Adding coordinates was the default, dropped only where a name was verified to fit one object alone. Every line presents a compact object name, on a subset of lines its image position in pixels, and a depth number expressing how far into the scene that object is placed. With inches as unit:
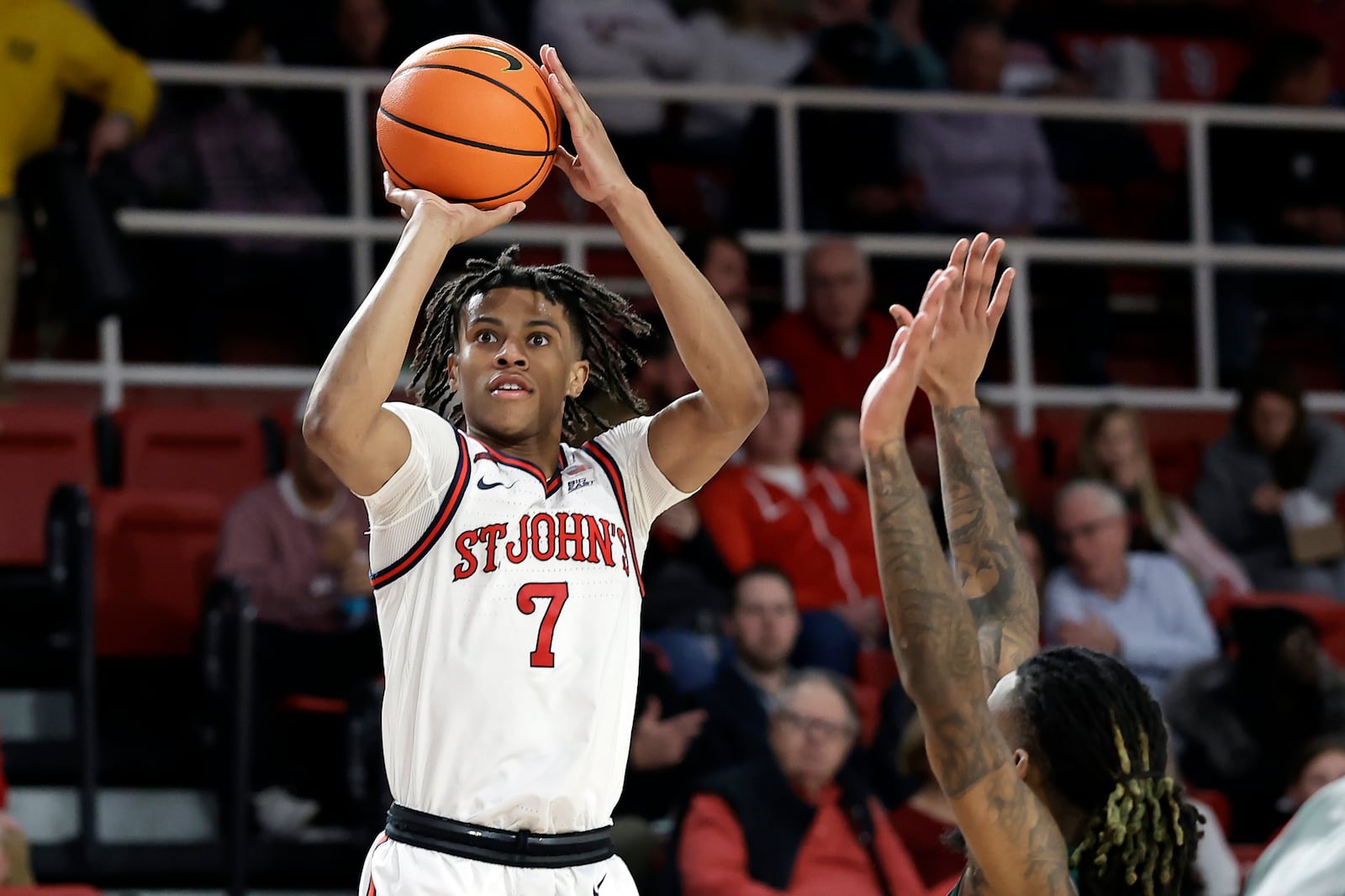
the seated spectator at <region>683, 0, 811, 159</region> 731.4
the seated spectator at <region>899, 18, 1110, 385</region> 706.2
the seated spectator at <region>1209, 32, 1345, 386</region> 739.4
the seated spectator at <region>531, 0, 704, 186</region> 692.1
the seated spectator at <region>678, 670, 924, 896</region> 455.2
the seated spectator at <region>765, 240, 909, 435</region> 625.9
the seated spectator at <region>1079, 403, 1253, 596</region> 606.2
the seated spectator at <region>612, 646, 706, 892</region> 491.8
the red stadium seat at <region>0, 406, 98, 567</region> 546.6
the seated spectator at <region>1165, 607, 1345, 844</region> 547.2
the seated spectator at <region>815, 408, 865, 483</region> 596.4
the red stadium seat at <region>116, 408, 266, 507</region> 578.9
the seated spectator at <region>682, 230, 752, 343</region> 601.3
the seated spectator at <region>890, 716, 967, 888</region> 479.2
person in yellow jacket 572.4
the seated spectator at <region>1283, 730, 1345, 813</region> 507.5
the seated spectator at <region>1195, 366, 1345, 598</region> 638.5
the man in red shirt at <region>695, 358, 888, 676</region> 564.1
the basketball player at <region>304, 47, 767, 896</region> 271.0
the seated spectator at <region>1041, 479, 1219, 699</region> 559.5
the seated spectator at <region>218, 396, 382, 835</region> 497.0
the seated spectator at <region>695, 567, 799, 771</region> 503.5
